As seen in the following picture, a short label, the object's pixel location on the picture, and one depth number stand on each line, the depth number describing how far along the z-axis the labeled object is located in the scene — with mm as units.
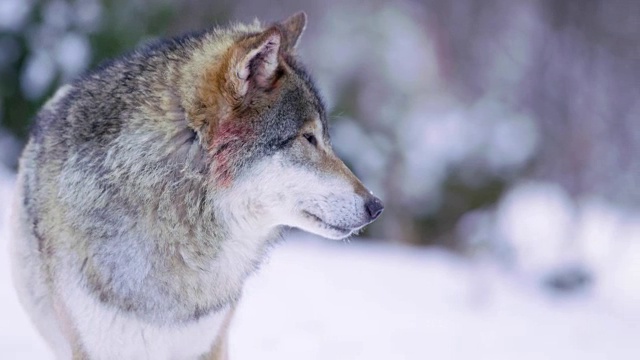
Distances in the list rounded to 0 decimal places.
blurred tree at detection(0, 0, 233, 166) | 17781
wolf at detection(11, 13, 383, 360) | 6152
